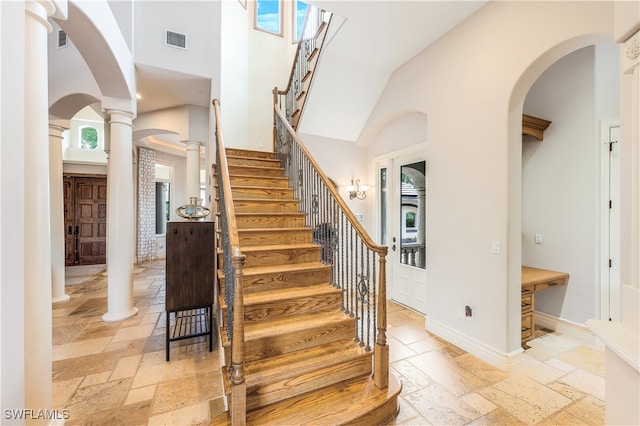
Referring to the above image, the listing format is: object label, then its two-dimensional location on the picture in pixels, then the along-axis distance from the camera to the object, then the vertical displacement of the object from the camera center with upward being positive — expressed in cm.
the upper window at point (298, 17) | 601 +425
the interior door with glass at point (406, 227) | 421 -28
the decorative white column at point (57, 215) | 452 -6
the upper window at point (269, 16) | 585 +425
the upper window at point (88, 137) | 777 +212
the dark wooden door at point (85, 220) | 746 -23
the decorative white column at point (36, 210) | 155 +1
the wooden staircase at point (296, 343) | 186 -108
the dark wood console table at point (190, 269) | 283 -61
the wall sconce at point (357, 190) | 499 +37
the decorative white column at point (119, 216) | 368 -6
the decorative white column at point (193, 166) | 580 +96
